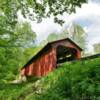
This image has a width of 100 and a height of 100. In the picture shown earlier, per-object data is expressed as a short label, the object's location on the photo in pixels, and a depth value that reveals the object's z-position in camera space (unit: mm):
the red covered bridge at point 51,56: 12863
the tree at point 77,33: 42552
